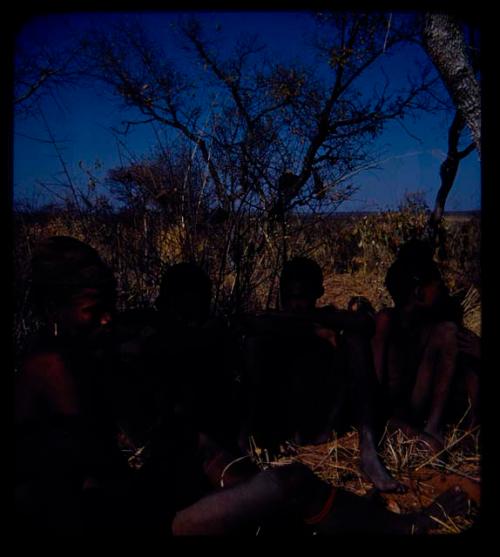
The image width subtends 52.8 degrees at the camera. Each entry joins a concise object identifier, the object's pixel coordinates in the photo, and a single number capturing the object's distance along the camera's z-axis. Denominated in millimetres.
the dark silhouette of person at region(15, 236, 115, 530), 1758
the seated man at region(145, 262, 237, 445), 2760
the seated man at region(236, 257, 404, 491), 2953
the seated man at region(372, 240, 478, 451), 3021
